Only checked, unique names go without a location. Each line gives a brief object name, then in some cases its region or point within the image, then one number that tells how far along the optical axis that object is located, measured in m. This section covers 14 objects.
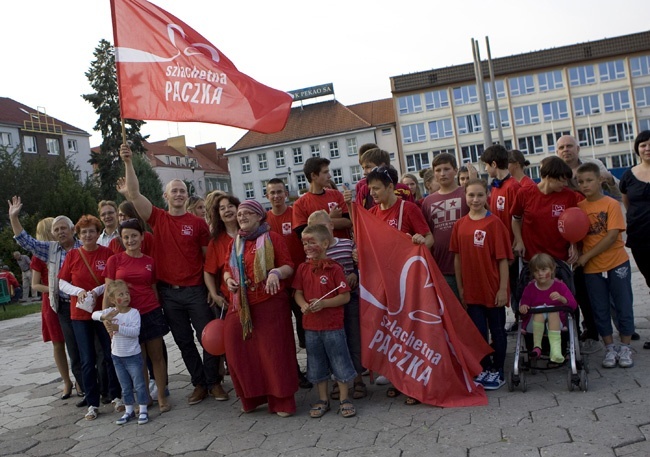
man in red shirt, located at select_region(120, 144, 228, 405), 6.21
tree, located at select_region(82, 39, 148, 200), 44.31
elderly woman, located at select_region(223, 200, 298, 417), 5.54
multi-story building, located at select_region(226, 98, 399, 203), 70.97
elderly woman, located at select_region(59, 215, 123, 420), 6.27
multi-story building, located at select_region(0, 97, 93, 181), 53.62
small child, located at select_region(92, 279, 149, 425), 5.82
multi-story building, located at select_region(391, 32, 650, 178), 63.12
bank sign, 75.12
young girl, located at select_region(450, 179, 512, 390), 5.54
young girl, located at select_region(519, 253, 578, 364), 5.41
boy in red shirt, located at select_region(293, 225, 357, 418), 5.42
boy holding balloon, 5.88
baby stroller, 5.10
